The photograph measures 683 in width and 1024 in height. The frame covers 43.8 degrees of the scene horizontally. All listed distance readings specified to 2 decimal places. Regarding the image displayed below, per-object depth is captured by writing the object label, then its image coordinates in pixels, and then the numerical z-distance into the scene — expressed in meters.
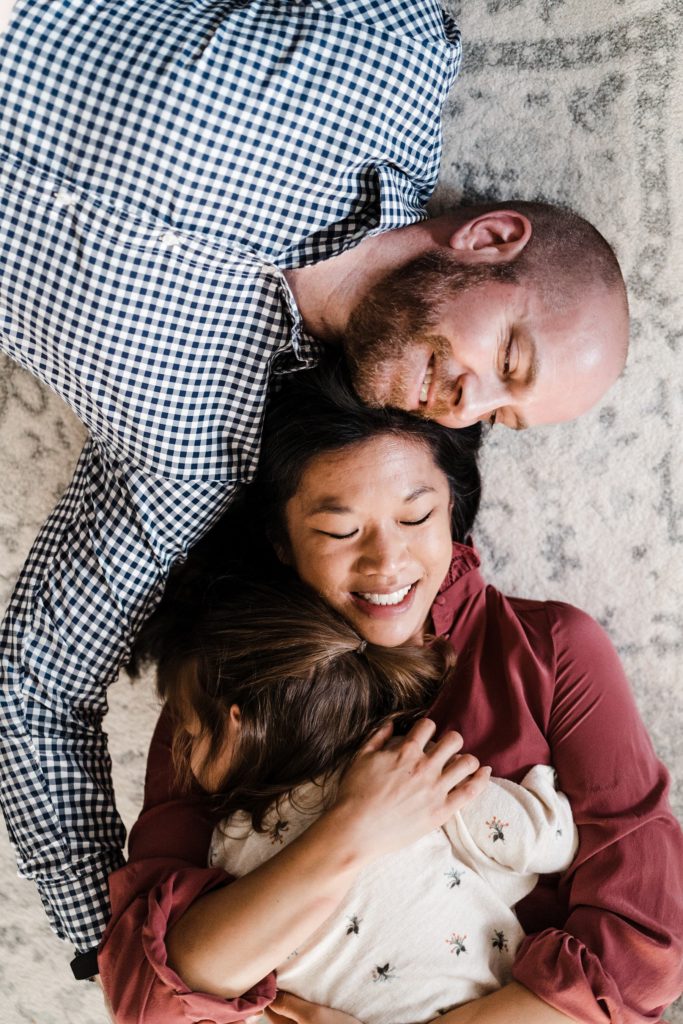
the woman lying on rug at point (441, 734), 1.27
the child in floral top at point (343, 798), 1.27
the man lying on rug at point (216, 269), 1.25
